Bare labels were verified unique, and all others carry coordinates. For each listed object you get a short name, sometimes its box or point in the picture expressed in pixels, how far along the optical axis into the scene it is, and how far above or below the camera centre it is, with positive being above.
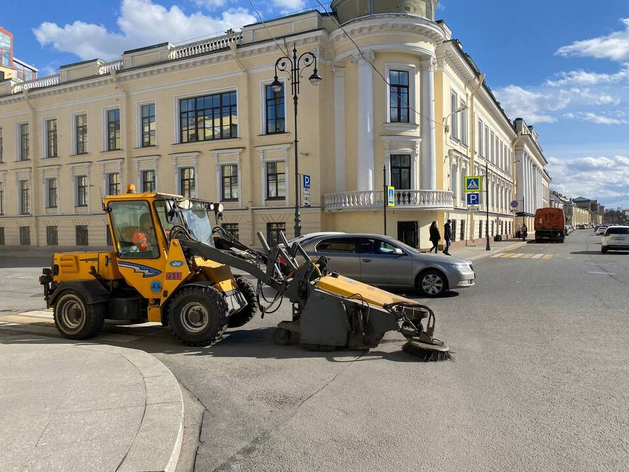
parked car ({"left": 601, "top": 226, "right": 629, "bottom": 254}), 23.84 -0.70
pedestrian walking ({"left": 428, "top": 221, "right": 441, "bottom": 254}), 20.94 -0.29
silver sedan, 10.45 -0.91
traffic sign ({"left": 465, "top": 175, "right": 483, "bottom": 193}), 24.16 +2.48
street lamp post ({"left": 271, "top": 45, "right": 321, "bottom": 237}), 18.08 +8.70
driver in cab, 6.54 -0.06
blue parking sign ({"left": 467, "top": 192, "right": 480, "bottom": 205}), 24.39 +1.70
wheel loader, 5.74 -0.86
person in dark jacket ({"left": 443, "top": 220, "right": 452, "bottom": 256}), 21.44 -0.23
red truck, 39.44 +0.20
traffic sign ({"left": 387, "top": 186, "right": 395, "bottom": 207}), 19.94 +1.51
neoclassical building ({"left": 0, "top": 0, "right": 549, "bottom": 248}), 23.36 +6.27
